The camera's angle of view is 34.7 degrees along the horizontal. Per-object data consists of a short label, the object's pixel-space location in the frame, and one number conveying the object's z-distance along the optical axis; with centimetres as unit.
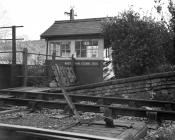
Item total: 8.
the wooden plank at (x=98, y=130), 518
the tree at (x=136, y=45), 1307
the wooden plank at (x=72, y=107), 708
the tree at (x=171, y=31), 1451
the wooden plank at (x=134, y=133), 466
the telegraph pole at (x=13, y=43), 1257
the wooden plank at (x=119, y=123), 553
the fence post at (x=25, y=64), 1258
